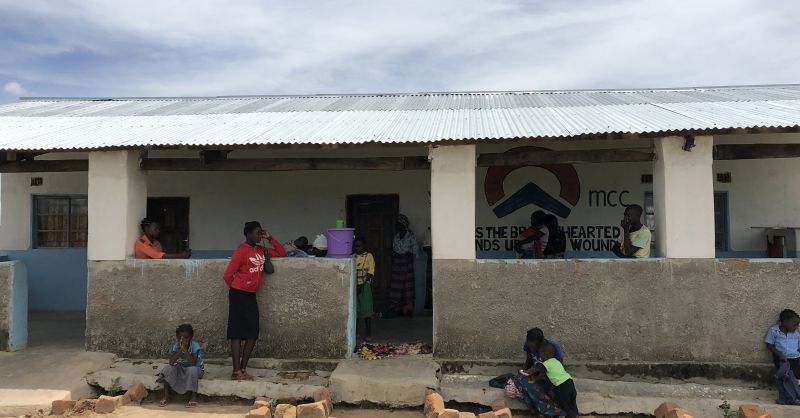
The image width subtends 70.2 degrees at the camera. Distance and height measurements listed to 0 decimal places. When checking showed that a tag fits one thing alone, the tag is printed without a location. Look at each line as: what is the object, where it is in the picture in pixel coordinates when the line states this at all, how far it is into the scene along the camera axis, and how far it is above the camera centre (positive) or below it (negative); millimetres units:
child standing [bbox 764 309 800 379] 5160 -1045
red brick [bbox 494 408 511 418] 4682 -1522
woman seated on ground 4863 -1380
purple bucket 5875 -132
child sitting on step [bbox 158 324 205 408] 5277 -1299
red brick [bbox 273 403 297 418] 4821 -1545
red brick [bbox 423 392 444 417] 4793 -1484
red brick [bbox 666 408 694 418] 4476 -1474
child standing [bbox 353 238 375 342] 6375 -583
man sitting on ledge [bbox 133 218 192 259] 5938 -146
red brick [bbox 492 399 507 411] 4923 -1535
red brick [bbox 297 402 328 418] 4824 -1541
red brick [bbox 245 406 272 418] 4707 -1524
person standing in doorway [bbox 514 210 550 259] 7648 -131
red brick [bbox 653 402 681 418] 4710 -1509
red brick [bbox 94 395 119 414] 5012 -1543
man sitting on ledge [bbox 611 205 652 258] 5672 -73
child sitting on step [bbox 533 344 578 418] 4746 -1320
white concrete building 5535 +706
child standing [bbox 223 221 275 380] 5418 -635
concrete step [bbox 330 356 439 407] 5078 -1400
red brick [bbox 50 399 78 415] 5016 -1554
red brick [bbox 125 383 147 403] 5277 -1506
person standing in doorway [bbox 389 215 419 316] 8039 -560
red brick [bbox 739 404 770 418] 4664 -1518
